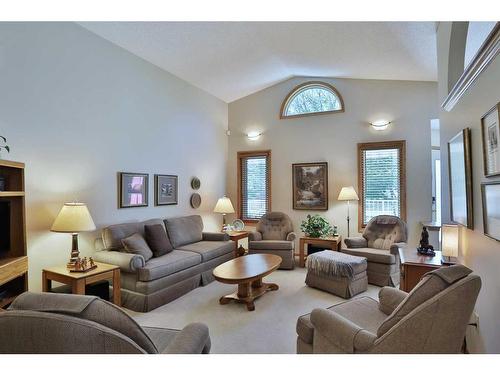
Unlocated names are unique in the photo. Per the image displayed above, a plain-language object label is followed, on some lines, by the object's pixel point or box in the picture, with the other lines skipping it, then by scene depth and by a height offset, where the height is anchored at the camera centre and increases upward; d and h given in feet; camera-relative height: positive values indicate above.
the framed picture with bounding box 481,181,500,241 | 5.38 -0.41
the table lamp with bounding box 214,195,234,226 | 17.95 -0.93
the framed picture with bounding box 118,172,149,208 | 13.20 +0.17
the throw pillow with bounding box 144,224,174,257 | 12.60 -2.09
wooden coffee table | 10.35 -3.06
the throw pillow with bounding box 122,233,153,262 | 11.37 -2.15
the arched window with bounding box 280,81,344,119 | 18.17 +5.83
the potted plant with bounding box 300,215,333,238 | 16.56 -2.16
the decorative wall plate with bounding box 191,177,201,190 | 17.69 +0.54
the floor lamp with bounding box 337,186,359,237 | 16.24 -0.24
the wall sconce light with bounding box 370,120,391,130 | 16.74 +3.81
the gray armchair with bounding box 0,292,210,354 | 3.71 -1.77
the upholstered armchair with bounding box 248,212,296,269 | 16.03 -2.80
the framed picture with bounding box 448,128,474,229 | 7.06 +0.29
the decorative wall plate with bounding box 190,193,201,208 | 17.59 -0.51
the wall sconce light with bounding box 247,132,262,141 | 20.18 +3.90
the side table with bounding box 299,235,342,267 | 15.79 -2.93
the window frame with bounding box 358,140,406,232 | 16.29 +1.16
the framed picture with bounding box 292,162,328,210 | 18.25 +0.28
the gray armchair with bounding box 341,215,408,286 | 13.08 -2.86
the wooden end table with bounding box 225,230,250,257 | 16.83 -2.66
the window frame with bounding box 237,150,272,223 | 19.84 +1.17
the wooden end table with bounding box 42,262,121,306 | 9.16 -2.78
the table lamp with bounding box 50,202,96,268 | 9.65 -0.97
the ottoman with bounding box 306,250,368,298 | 11.75 -3.53
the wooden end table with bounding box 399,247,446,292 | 8.47 -2.37
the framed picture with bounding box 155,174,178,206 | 15.16 +0.17
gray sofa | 10.64 -2.97
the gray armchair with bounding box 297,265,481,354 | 4.70 -2.24
